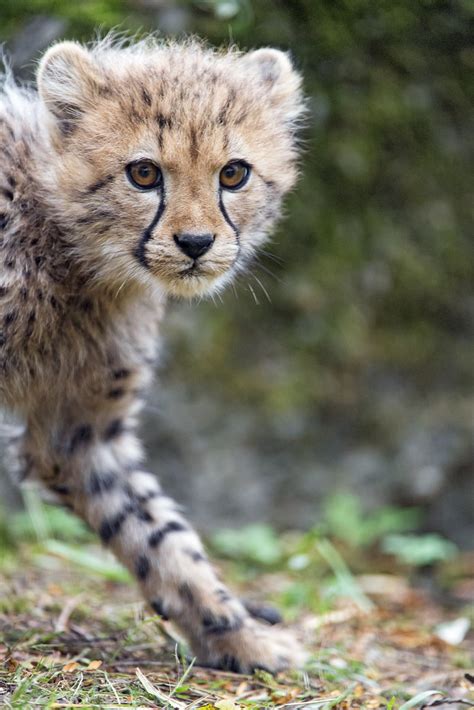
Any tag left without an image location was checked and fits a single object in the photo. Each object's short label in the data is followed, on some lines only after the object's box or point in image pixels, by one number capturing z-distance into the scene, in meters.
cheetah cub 7.21
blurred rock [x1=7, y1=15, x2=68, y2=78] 10.21
